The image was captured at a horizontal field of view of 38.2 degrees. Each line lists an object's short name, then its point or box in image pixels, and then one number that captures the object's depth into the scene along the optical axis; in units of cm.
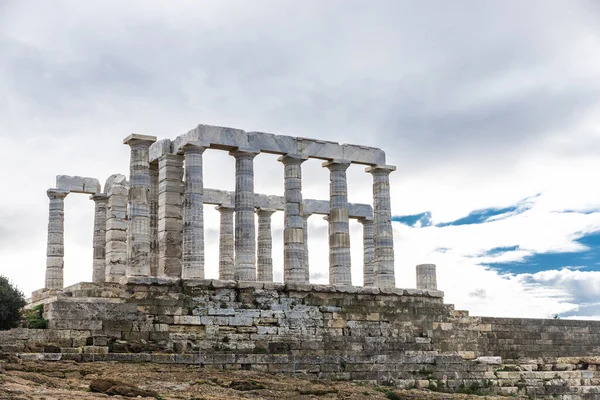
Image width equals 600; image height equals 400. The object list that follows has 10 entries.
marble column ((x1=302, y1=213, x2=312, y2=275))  4621
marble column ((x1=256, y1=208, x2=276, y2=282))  4459
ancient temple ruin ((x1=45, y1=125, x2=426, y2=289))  3481
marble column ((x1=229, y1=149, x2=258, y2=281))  3503
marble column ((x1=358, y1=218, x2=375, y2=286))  4550
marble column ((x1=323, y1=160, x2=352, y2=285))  3850
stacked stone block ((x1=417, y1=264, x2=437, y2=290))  3972
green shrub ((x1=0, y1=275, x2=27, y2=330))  3238
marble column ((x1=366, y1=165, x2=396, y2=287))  3928
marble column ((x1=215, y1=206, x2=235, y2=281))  4225
